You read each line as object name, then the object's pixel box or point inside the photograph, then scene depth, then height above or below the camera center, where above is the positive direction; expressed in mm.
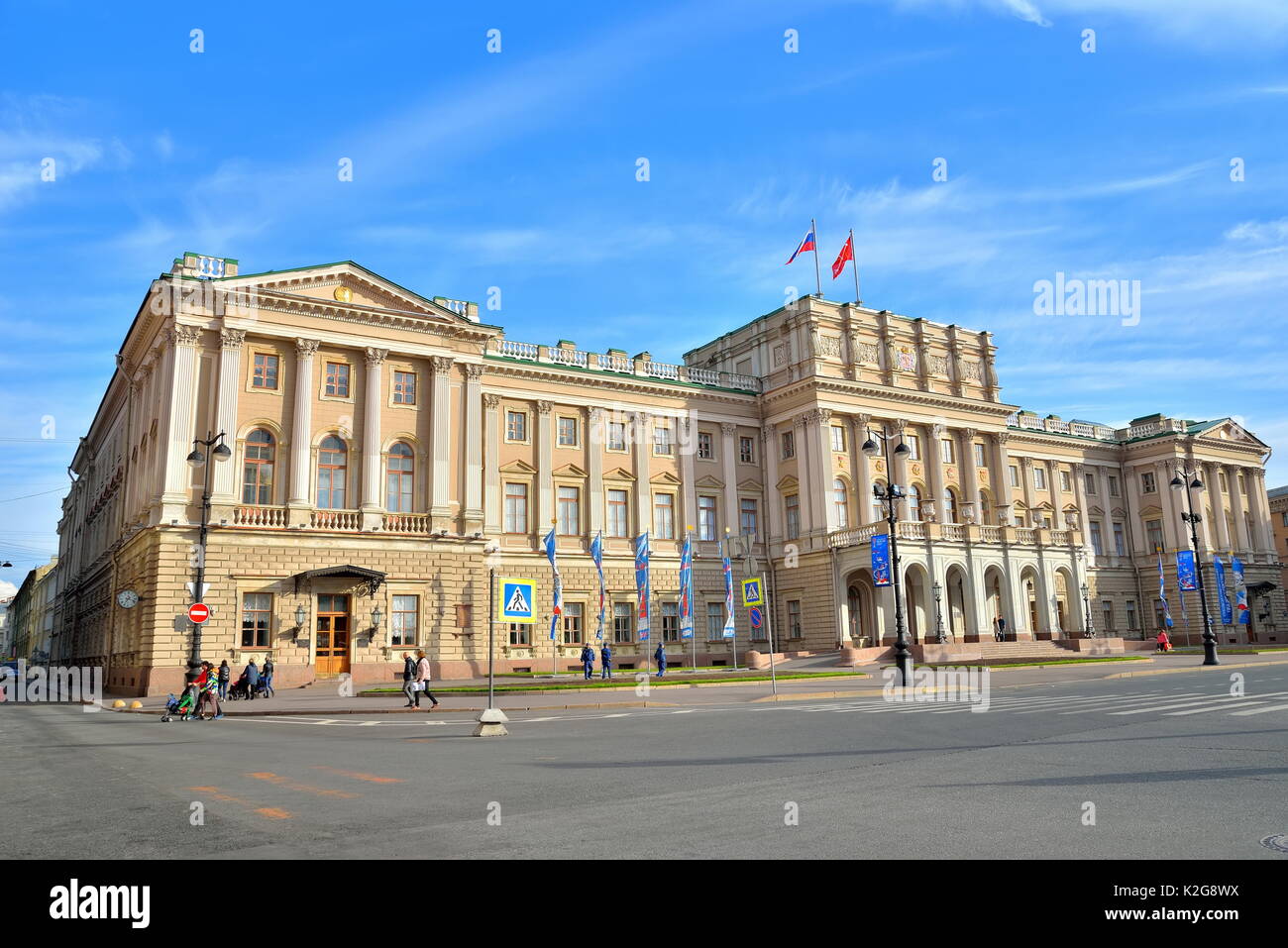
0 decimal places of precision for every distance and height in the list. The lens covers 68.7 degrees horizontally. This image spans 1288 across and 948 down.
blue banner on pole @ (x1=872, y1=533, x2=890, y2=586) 48906 +3899
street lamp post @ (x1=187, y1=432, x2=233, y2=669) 28219 +2625
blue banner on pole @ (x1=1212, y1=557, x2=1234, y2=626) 63625 +1775
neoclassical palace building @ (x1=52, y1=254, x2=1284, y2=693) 40438 +8466
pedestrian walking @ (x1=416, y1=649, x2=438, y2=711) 28812 -883
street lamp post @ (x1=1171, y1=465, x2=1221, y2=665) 38588 +4640
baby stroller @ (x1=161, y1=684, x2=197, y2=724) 27000 -1536
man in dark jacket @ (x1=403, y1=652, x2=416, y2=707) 28078 -1017
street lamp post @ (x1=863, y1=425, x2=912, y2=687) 30344 +820
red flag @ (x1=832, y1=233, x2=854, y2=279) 53884 +21349
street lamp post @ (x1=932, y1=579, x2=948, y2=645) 50938 +342
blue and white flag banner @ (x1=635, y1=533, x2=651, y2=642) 44500 +2835
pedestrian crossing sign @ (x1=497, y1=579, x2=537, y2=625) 21562 +965
